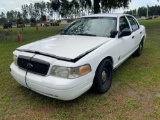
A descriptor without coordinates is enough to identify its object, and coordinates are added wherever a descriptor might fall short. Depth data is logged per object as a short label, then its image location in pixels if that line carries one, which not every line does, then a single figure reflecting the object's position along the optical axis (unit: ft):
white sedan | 6.10
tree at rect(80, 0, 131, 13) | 36.95
